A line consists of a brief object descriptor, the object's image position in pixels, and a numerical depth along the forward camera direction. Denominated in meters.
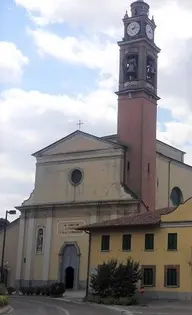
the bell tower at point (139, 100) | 55.81
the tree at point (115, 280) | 37.75
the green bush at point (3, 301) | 26.04
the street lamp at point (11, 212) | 43.83
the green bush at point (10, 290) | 49.00
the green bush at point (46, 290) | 44.69
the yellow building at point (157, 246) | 38.91
